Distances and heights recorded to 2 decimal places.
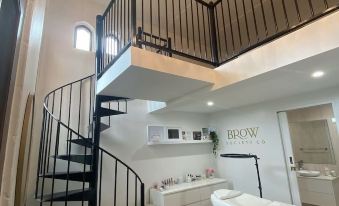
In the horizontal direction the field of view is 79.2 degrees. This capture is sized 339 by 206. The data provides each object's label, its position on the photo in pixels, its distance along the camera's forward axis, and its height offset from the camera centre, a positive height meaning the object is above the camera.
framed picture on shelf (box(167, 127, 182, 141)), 4.78 +0.31
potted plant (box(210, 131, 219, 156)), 5.36 +0.14
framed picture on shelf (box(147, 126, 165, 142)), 4.46 +0.31
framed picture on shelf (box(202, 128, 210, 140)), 5.36 +0.31
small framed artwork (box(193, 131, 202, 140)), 5.23 +0.26
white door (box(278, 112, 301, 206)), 3.86 -0.32
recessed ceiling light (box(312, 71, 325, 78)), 2.61 +0.85
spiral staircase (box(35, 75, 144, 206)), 2.85 -0.03
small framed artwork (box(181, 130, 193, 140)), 5.04 +0.26
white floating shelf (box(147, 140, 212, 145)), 4.48 +0.09
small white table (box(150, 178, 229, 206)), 3.83 -0.93
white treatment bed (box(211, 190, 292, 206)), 2.98 -0.85
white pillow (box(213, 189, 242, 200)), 3.19 -0.78
